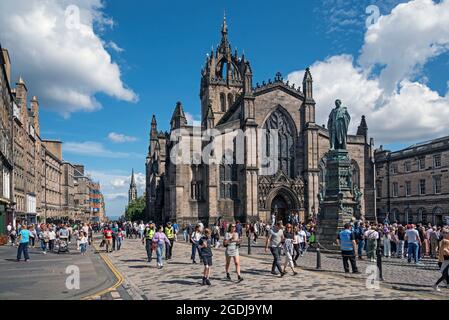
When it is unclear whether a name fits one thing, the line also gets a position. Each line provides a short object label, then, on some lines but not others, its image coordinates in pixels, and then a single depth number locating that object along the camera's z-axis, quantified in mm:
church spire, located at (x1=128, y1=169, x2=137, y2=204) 168662
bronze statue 23938
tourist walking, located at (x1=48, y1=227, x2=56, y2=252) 23828
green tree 100594
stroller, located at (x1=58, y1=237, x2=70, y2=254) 23359
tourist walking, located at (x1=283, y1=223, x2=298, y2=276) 13508
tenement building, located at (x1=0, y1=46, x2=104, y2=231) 35906
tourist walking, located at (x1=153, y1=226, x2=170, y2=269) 15922
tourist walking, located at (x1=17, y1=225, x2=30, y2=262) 18250
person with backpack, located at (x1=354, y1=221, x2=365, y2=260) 18906
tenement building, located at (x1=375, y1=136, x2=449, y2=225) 48250
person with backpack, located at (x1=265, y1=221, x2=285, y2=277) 13508
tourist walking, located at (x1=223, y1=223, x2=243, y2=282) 12422
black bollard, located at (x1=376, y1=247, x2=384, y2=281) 12109
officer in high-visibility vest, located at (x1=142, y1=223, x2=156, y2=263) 18266
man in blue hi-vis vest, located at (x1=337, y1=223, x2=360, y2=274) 13570
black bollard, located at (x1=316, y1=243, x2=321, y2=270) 15027
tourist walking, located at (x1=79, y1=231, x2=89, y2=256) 22625
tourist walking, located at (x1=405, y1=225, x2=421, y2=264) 16894
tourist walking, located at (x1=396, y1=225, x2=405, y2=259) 19742
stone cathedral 41844
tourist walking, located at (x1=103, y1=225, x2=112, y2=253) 23391
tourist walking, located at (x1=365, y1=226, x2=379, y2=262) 17234
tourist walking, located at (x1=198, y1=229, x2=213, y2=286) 11875
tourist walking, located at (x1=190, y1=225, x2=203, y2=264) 15884
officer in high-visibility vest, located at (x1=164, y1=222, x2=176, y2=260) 19094
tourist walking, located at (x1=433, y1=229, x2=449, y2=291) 10586
